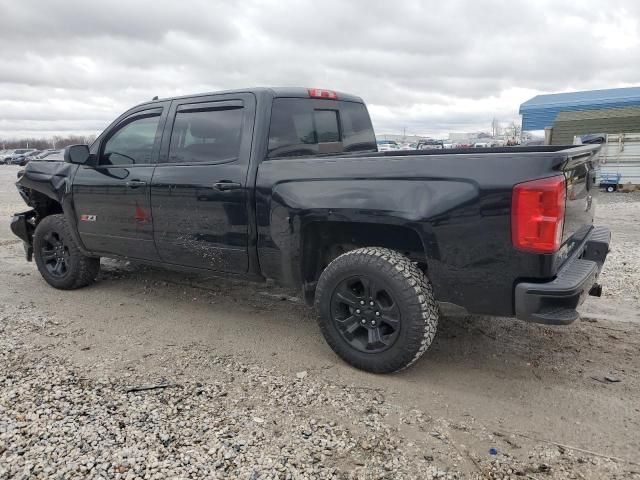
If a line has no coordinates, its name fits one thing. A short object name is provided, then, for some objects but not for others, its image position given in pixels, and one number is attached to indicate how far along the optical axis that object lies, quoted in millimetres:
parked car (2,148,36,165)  50397
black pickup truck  2785
